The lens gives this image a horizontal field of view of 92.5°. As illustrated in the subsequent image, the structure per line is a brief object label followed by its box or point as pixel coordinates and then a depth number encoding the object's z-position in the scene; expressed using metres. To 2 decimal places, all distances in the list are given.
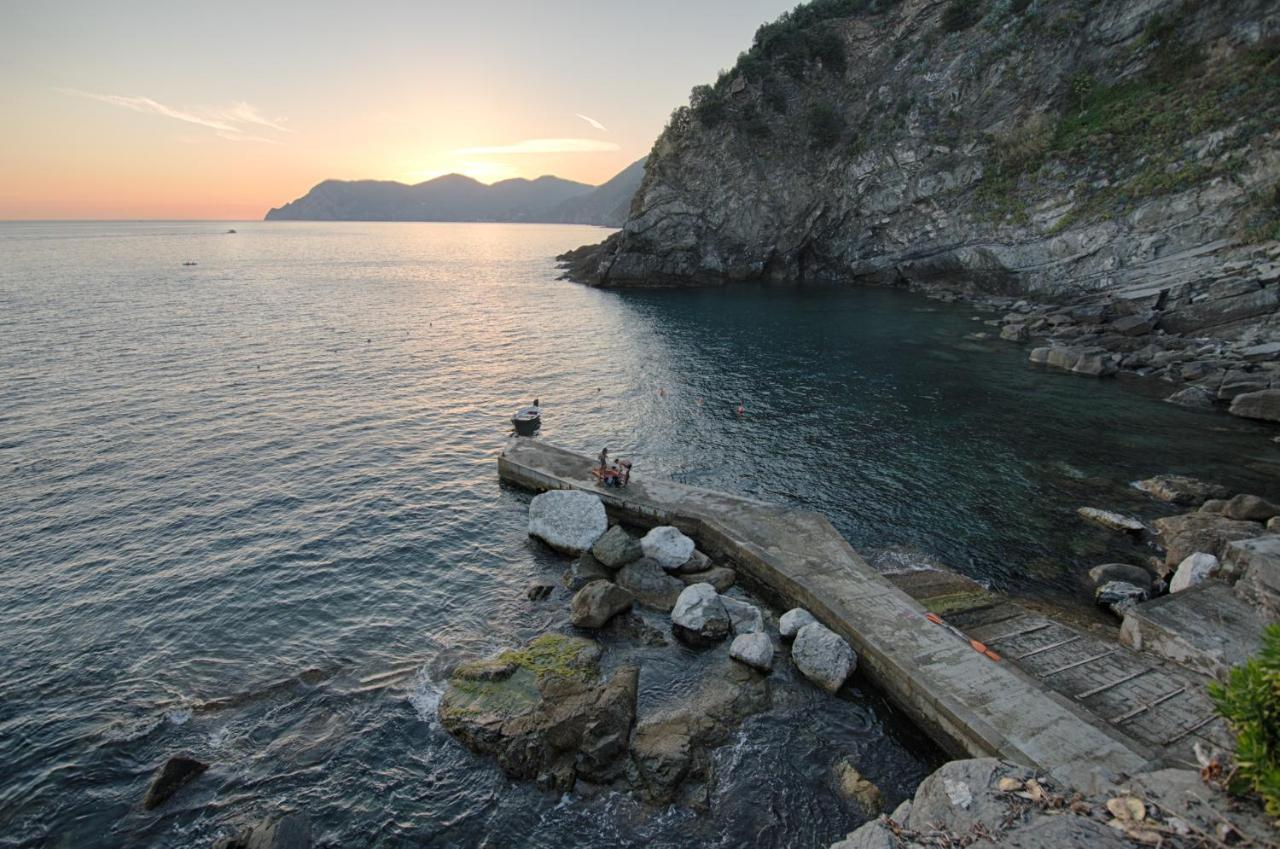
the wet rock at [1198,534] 23.61
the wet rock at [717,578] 24.05
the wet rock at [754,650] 19.05
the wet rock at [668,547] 25.11
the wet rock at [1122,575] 22.50
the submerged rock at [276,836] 13.42
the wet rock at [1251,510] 25.89
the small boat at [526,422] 38.38
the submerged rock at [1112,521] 26.70
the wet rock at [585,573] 24.30
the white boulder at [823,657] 18.44
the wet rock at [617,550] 24.81
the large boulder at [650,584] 23.17
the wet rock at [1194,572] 21.25
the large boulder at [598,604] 21.39
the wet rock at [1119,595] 21.44
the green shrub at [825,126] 98.31
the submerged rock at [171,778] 14.98
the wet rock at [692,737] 15.11
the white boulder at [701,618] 20.58
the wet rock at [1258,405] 37.72
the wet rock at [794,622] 20.22
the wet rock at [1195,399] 41.25
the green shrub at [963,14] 86.94
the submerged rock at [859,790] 14.71
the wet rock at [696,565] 25.09
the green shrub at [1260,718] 8.87
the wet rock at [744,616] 21.24
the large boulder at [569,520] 26.67
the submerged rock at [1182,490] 28.91
